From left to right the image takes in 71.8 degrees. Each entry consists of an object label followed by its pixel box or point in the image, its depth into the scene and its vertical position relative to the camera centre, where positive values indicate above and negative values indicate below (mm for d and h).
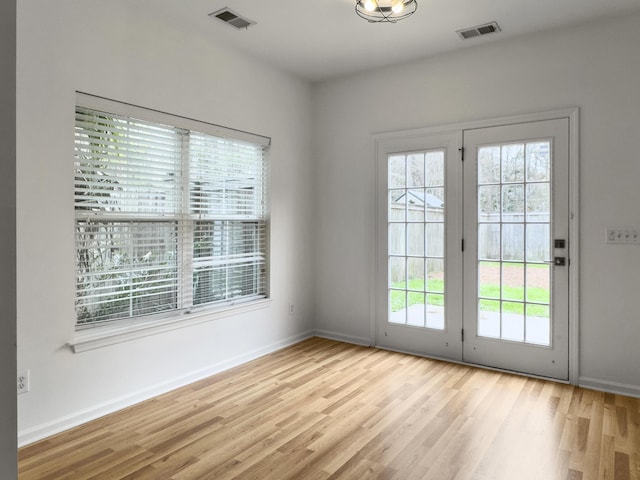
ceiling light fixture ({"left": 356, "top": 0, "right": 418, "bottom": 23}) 3080 +1673
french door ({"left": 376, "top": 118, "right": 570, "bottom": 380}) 3631 -53
